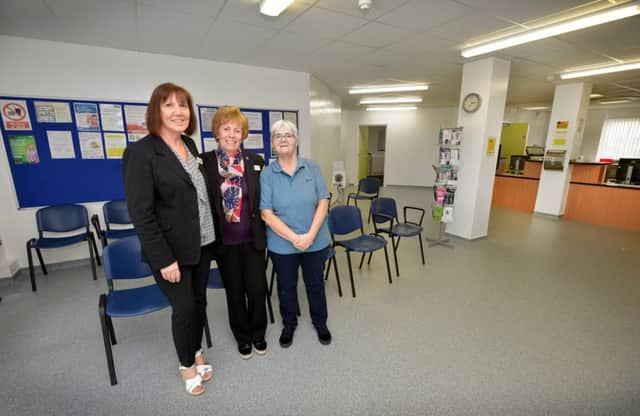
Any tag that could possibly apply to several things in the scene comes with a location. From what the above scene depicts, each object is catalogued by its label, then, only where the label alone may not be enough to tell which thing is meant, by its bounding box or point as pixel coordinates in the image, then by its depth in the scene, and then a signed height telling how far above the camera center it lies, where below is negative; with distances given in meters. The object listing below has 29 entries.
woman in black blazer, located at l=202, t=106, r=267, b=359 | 1.68 -0.42
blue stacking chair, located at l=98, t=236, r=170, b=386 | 1.73 -1.00
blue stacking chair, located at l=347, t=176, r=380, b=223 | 5.62 -0.82
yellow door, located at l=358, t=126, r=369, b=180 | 10.03 -0.23
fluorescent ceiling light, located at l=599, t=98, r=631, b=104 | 7.55 +1.21
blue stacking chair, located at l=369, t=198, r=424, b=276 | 3.42 -0.88
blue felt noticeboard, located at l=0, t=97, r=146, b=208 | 3.06 -0.03
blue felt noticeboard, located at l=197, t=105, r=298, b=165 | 3.92 +0.31
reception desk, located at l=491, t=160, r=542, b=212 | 6.33 -0.99
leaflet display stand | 4.16 -0.47
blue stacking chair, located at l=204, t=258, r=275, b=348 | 2.08 -1.02
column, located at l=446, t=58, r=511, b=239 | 3.97 +0.03
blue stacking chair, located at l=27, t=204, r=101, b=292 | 3.05 -0.94
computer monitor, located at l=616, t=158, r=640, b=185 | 5.17 -0.46
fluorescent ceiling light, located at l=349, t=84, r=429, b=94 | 5.80 +1.18
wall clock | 4.05 +0.62
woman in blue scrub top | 1.81 -0.44
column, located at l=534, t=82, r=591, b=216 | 5.41 +0.19
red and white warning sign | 2.97 +0.29
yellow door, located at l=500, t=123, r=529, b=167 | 8.55 +0.19
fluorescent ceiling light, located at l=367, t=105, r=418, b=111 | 8.74 +1.16
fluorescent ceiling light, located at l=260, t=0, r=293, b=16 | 2.30 +1.12
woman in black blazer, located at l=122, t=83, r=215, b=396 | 1.35 -0.31
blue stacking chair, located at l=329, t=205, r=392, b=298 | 2.87 -0.91
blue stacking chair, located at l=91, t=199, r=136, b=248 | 3.26 -0.90
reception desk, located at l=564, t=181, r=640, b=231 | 5.09 -1.09
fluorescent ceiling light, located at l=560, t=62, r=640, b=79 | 4.16 +1.15
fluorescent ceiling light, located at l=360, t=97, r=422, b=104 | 7.33 +1.17
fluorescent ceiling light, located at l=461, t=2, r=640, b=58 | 2.50 +1.15
